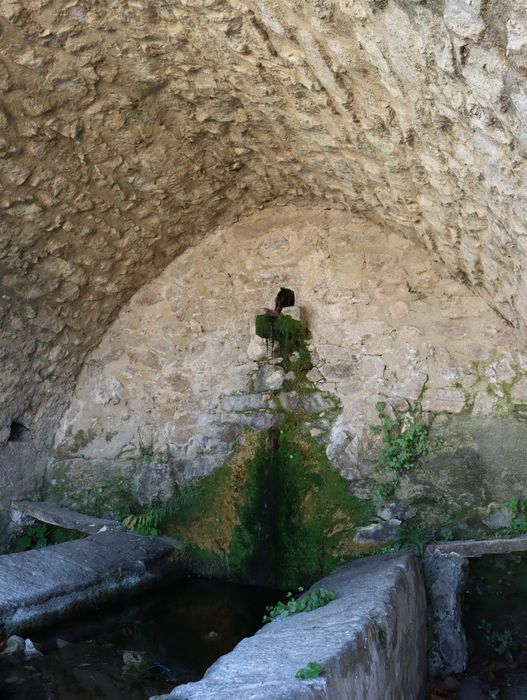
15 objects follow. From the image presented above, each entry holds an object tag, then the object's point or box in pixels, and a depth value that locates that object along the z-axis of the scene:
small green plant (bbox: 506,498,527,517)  3.74
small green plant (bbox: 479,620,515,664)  3.45
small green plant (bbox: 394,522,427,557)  3.66
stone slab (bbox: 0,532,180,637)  3.34
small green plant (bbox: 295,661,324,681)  1.85
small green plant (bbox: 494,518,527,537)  3.63
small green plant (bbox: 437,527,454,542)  3.75
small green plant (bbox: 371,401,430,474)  4.08
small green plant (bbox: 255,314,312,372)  4.61
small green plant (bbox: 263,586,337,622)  2.83
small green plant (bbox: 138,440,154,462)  4.89
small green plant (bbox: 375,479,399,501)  4.08
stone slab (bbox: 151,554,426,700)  1.87
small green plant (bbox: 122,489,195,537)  4.57
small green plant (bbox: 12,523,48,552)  4.84
